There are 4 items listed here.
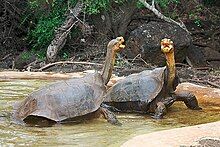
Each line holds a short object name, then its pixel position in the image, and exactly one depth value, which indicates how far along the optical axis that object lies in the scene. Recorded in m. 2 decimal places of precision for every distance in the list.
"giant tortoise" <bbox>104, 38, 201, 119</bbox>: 10.60
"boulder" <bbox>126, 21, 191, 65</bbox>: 19.74
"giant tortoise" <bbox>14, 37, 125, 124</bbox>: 9.24
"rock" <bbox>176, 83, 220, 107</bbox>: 12.04
